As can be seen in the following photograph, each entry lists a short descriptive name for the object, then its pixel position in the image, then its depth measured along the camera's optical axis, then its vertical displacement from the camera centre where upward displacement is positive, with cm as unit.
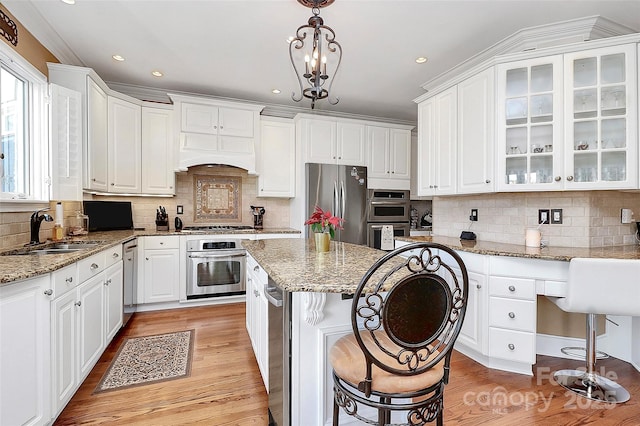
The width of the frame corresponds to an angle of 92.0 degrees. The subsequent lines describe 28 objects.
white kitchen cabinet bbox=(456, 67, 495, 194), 259 +68
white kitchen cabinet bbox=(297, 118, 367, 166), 420 +97
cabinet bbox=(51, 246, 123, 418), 163 -69
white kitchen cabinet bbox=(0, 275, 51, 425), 136 -66
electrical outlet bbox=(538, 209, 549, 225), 255 -4
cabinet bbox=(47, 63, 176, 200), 262 +75
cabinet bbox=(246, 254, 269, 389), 178 -67
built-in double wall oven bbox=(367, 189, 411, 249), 434 -3
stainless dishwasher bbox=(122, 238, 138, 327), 298 -71
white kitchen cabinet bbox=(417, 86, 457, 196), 297 +69
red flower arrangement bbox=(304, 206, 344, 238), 198 -6
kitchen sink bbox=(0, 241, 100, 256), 207 -28
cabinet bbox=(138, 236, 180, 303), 348 -67
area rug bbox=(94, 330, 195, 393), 211 -115
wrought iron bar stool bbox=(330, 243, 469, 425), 101 -49
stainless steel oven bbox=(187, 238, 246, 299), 364 -68
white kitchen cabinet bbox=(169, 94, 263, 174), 379 +101
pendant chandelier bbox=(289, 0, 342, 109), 183 +108
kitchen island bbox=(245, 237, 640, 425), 135 -49
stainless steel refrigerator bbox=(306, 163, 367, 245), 412 +23
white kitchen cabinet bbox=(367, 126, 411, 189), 448 +82
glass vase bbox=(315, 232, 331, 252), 199 -19
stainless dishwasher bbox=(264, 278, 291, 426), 136 -67
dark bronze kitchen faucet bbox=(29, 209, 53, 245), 234 -10
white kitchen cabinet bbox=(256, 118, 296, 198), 421 +73
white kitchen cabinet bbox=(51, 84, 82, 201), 248 +57
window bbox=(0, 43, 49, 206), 218 +61
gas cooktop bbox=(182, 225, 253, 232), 397 -22
